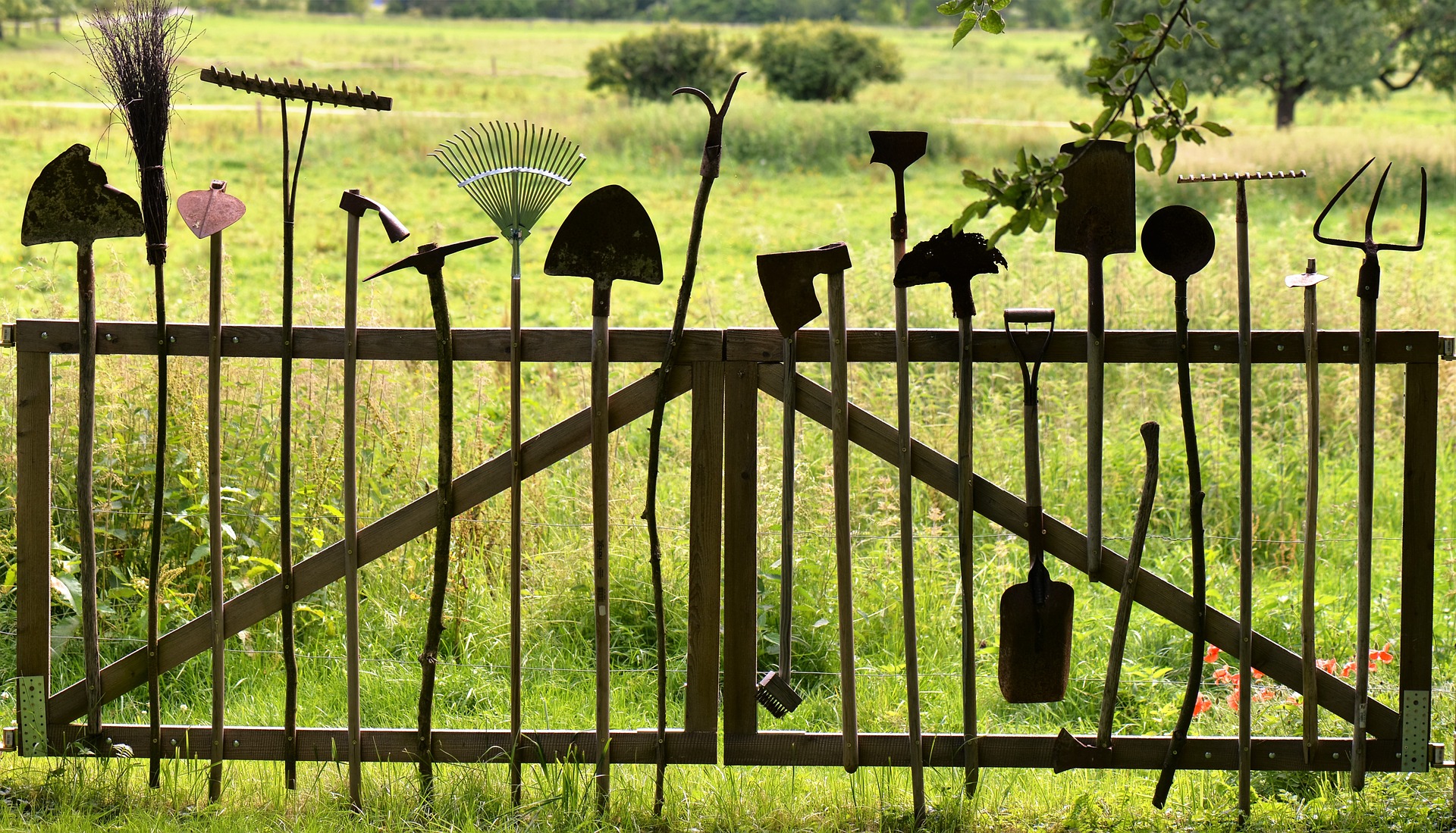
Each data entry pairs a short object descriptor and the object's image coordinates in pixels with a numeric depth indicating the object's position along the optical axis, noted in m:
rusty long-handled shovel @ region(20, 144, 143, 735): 6.25
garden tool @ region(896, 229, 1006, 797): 6.15
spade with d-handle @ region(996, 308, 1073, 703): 6.50
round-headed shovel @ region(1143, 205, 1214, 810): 6.23
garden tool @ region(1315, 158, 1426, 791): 6.18
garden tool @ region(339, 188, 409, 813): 6.12
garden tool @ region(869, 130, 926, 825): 6.12
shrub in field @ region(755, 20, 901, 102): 55.81
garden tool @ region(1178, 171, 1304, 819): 6.18
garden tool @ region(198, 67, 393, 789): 5.98
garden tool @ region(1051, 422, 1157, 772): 6.33
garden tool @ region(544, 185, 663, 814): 6.18
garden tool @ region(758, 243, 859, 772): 6.10
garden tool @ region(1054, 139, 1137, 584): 6.20
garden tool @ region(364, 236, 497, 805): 6.23
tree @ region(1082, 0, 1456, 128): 48.16
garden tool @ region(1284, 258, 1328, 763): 6.30
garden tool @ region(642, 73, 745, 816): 6.02
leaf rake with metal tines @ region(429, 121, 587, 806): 6.16
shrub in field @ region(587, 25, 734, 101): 53.44
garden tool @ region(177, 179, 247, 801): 6.18
